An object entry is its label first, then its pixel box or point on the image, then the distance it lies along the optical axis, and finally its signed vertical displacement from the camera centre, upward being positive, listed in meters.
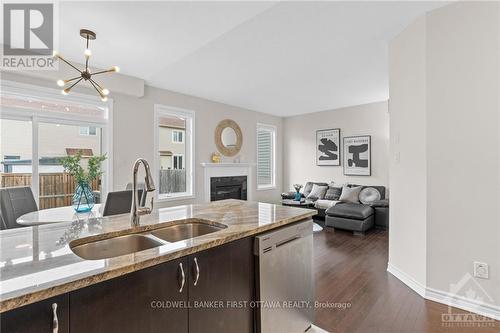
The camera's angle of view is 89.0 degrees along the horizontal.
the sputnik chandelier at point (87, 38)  2.69 +1.45
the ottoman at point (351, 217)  4.50 -0.91
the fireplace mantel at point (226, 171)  5.37 -0.08
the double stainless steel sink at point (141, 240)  1.36 -0.43
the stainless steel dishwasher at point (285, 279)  1.56 -0.75
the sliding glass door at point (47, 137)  3.29 +0.45
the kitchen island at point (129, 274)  0.85 -0.42
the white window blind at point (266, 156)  7.04 +0.33
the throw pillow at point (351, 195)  5.33 -0.58
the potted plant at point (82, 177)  2.56 -0.10
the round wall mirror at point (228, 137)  5.73 +0.71
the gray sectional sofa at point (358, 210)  4.55 -0.82
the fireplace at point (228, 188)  5.54 -0.46
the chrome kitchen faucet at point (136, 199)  1.51 -0.20
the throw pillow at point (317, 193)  6.06 -0.61
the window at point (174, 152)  4.79 +0.30
